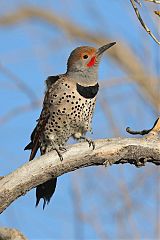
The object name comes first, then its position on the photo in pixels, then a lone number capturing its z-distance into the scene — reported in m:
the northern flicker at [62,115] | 6.69
